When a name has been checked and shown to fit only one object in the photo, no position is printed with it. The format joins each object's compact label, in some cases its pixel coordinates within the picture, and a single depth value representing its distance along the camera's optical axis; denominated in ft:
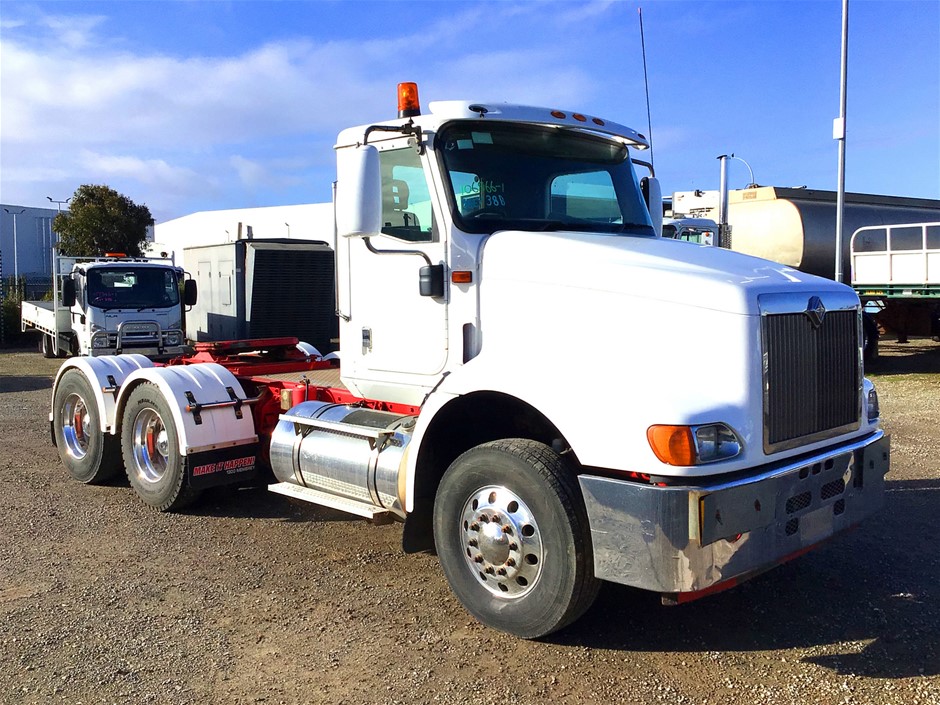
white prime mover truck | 12.37
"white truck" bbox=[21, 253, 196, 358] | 54.80
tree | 101.14
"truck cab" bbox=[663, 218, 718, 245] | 50.85
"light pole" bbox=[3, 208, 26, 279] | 120.98
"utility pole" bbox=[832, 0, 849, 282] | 53.57
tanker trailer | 60.13
